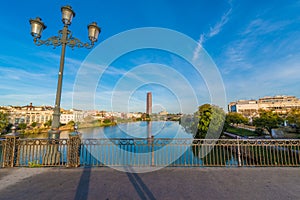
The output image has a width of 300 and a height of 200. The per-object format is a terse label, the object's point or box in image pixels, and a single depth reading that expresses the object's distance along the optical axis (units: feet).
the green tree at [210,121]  62.69
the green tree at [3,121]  102.86
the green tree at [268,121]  72.55
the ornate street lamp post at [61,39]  14.58
